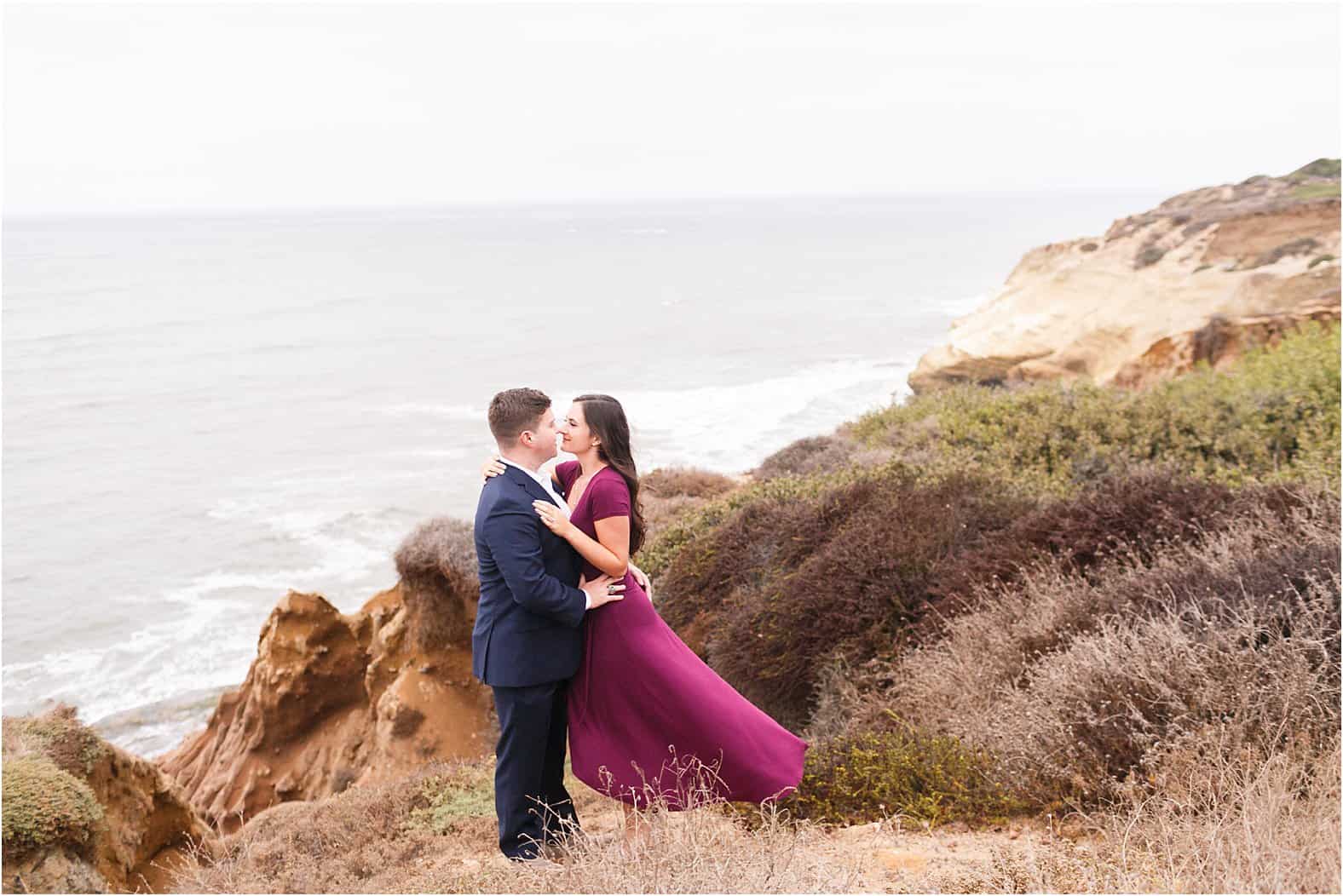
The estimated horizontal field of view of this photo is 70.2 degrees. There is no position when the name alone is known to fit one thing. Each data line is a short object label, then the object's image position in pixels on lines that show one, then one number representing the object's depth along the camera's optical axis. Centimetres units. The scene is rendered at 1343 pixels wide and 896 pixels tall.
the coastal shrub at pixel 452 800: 655
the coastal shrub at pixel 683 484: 1562
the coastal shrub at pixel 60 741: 735
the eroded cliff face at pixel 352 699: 1112
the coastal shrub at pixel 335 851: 589
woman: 460
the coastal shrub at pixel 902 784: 516
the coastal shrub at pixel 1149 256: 2322
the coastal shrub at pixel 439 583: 1138
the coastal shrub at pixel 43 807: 627
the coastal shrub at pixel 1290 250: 2016
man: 440
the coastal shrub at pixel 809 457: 1398
